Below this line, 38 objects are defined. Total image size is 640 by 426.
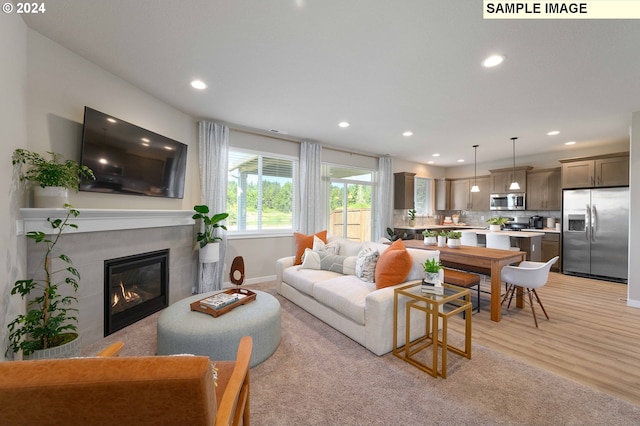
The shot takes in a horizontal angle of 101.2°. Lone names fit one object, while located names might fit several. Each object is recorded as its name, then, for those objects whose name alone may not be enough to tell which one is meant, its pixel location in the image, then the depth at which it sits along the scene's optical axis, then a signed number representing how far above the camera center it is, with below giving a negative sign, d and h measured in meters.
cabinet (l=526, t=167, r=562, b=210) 5.89 +0.58
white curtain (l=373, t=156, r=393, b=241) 6.57 +0.31
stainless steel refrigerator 4.76 -0.32
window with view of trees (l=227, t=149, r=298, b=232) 4.63 +0.38
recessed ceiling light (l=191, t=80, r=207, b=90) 2.94 +1.45
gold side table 2.03 -0.96
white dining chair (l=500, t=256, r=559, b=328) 2.96 -0.71
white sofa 2.33 -0.92
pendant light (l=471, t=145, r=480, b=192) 5.79 +1.45
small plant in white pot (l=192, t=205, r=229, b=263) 3.79 -0.39
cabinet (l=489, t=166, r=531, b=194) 6.33 +0.89
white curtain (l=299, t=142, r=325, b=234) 5.16 +0.49
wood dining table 3.10 -0.56
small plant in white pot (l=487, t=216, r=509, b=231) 5.55 -0.21
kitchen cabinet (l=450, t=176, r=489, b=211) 7.11 +0.53
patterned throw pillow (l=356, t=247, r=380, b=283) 2.99 -0.60
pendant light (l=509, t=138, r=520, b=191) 5.19 +1.20
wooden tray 2.26 -0.85
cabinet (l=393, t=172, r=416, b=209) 6.90 +0.63
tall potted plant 1.84 -0.79
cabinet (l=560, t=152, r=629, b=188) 4.83 +0.86
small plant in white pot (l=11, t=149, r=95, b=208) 2.06 +0.27
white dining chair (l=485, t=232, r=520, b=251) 4.63 -0.47
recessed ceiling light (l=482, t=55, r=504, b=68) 2.39 +1.43
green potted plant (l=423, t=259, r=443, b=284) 2.31 -0.51
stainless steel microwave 6.39 +0.33
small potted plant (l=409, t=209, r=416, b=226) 7.18 -0.09
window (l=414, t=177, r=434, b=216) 7.84 +0.51
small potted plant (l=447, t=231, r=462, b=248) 3.69 -0.36
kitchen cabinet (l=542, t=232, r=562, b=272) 5.54 -0.70
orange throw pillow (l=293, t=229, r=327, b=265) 3.97 -0.46
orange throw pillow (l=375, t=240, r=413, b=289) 2.62 -0.56
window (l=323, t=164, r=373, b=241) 5.96 +0.27
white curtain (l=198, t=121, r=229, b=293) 4.06 +0.54
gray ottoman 2.03 -0.96
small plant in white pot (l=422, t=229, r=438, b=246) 4.05 -0.38
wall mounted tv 2.53 +0.59
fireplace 2.72 -0.91
